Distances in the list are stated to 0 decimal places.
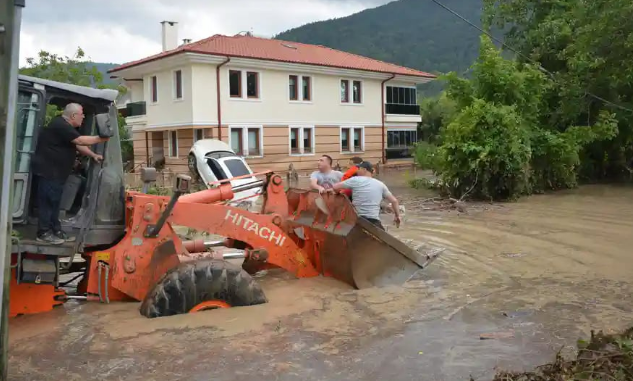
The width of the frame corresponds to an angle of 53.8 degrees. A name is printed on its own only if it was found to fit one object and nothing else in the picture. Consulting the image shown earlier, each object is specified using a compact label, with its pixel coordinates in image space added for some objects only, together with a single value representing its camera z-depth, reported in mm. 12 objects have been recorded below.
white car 19078
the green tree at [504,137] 18472
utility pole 3486
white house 27859
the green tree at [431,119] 42625
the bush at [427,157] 20422
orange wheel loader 5992
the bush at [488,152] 18359
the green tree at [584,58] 14141
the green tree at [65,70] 30875
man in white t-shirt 9375
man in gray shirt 8484
